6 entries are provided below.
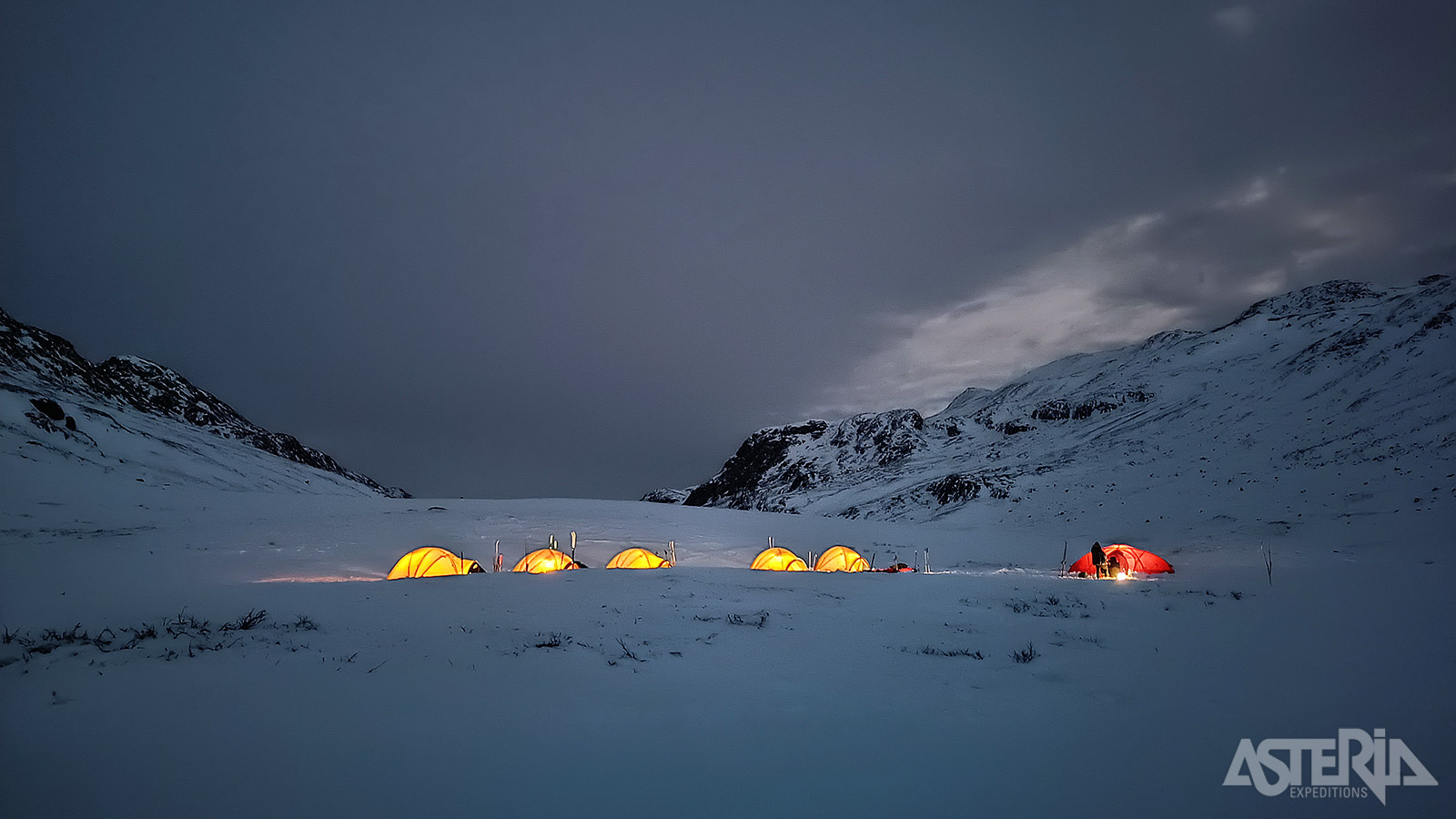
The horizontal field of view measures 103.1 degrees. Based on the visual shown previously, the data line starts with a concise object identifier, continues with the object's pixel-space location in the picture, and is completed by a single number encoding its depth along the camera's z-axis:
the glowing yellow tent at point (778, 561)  24.92
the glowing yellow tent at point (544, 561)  22.33
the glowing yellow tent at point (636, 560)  24.55
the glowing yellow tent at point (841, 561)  26.36
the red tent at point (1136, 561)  23.27
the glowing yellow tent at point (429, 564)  18.97
